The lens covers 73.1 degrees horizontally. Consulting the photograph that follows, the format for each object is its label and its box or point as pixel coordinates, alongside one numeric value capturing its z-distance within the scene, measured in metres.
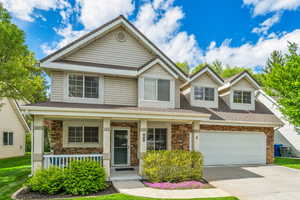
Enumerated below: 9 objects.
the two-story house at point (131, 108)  9.59
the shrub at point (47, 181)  7.53
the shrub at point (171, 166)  9.16
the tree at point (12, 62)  13.87
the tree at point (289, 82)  14.23
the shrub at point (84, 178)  7.64
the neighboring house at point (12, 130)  19.23
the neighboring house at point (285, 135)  18.94
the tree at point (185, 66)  38.38
